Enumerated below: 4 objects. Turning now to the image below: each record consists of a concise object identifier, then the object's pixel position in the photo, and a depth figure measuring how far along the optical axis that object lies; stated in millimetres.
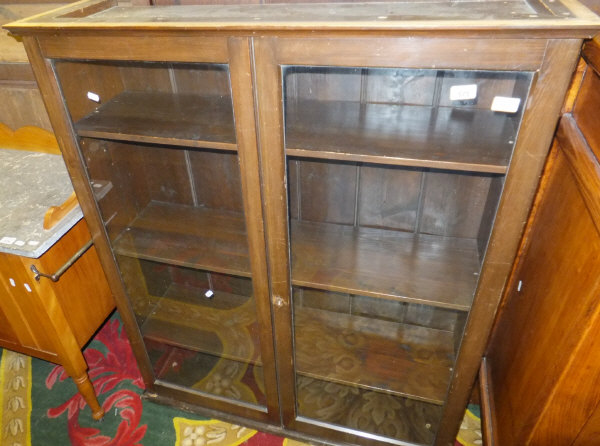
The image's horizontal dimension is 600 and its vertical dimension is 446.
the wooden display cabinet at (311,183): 831
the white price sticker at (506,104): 878
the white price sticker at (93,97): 1148
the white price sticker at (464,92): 1010
